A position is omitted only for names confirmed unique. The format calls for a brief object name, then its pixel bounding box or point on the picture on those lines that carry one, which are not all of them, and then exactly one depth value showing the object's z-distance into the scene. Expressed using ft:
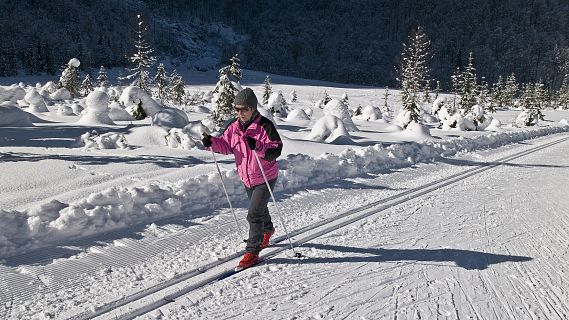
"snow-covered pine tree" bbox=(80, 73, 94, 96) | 151.02
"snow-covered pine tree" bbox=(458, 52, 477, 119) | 140.46
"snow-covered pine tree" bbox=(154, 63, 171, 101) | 140.88
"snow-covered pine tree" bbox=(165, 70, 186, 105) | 139.13
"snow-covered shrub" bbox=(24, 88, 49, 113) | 77.36
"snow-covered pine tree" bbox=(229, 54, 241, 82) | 74.64
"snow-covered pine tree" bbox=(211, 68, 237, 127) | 69.51
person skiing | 13.92
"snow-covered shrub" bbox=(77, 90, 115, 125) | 61.99
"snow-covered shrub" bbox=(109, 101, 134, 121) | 67.97
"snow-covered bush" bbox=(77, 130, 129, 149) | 44.11
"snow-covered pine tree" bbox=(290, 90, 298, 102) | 198.35
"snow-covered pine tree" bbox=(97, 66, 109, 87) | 165.25
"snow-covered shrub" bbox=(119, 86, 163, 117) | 73.15
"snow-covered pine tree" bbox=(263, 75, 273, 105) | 143.02
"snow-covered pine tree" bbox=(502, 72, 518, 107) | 260.44
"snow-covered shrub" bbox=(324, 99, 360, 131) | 79.77
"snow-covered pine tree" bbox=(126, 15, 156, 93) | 102.12
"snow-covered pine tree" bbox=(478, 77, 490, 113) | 164.17
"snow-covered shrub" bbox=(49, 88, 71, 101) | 111.65
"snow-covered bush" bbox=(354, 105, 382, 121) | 118.52
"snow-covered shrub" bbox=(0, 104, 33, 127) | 54.60
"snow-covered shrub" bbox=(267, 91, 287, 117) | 110.42
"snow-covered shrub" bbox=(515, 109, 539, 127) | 141.08
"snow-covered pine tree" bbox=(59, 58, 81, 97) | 138.00
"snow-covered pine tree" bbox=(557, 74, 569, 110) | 276.62
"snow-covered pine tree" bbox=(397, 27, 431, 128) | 115.44
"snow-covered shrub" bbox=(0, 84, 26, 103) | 92.58
